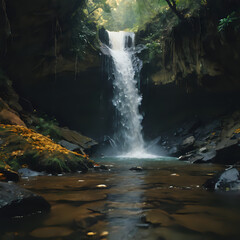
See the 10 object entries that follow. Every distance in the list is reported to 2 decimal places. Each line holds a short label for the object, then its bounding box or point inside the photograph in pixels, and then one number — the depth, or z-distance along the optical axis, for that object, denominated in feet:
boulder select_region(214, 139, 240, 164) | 30.96
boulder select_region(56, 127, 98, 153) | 43.55
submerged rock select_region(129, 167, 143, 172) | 23.87
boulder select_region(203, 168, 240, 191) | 12.90
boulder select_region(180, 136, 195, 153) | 49.42
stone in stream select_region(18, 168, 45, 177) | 18.90
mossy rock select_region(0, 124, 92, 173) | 20.33
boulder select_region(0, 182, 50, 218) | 8.17
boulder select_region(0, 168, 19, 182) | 15.20
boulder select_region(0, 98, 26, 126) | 31.41
